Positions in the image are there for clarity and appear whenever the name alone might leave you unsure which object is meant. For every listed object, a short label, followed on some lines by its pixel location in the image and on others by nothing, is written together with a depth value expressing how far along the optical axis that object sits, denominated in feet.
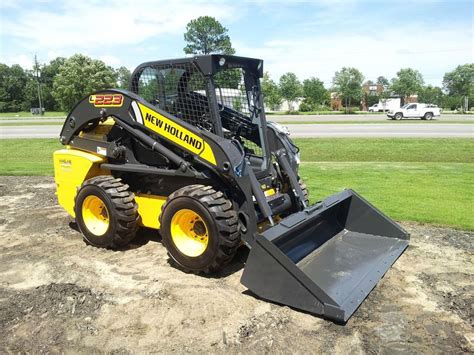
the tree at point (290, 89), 181.47
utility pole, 211.61
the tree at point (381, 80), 357.37
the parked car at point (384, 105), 190.27
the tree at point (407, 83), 203.92
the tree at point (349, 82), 175.32
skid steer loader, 14.07
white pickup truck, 108.88
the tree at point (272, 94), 145.89
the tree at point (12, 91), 238.68
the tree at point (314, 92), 197.25
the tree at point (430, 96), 210.59
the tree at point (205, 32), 212.43
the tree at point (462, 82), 191.62
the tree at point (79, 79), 143.02
